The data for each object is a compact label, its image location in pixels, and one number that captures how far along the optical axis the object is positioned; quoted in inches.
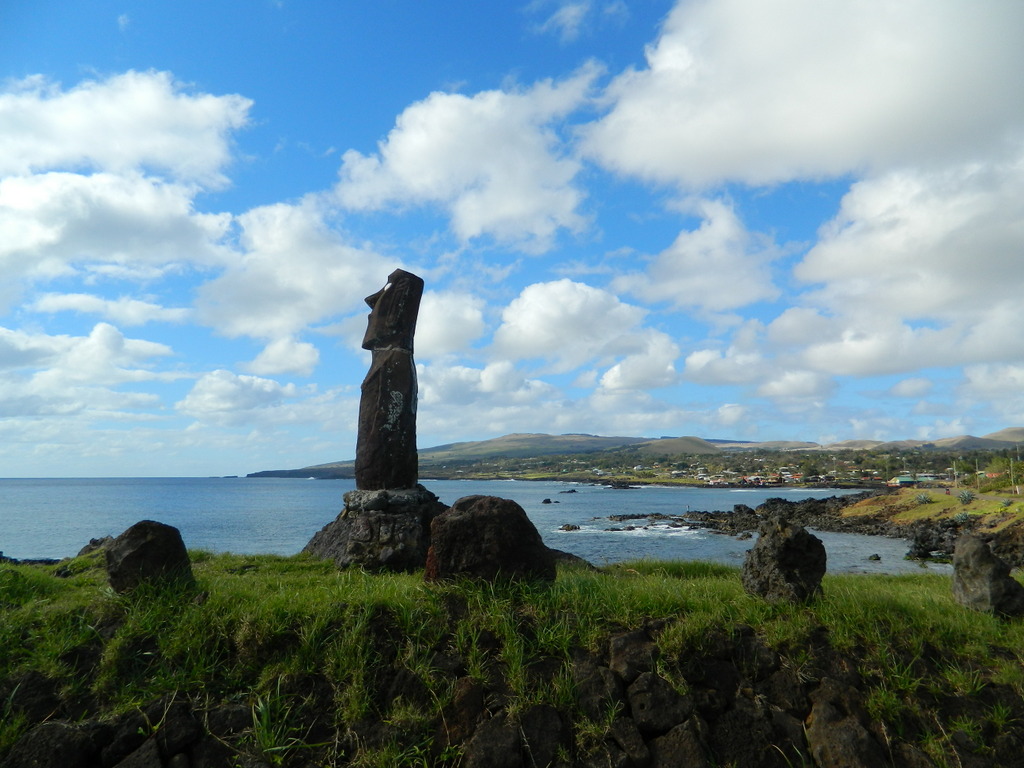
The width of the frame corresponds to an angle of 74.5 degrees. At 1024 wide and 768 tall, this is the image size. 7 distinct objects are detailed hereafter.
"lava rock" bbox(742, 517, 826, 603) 330.0
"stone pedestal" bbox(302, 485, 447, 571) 529.3
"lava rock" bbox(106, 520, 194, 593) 314.5
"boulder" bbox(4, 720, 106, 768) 231.4
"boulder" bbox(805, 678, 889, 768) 242.8
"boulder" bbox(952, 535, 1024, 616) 345.7
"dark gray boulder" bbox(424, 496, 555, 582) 335.6
